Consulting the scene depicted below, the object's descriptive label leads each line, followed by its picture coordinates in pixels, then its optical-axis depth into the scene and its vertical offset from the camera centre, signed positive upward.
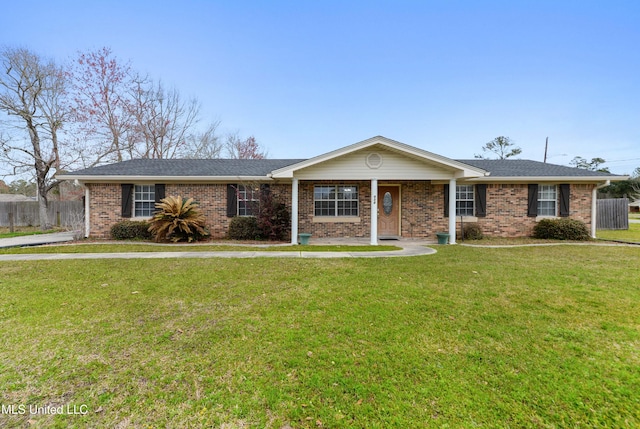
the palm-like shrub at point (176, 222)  10.16 -0.34
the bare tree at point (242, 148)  25.88 +6.26
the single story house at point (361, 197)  11.17 +0.71
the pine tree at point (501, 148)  35.34 +8.68
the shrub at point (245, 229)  11.07 -0.64
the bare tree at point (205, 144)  24.00 +6.23
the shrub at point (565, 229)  10.97 -0.59
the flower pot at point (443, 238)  10.18 -0.89
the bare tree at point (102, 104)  17.59 +7.33
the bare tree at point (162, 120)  20.52 +7.41
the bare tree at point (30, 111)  15.40 +5.83
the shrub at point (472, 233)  11.12 -0.76
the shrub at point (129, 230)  11.03 -0.69
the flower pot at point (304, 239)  10.03 -0.94
